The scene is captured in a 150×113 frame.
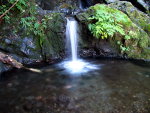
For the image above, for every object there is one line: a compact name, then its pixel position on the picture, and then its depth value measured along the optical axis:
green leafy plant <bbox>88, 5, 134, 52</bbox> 5.86
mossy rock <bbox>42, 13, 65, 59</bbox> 6.01
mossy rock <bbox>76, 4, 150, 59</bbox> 6.13
